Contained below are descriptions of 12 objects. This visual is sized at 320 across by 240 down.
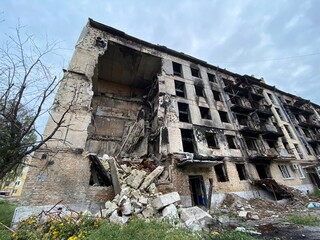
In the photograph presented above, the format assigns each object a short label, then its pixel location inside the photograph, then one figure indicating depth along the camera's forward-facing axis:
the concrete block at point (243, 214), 7.62
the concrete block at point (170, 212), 5.82
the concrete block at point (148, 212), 6.01
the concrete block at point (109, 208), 6.13
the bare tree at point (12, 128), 4.04
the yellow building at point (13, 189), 33.43
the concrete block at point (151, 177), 7.87
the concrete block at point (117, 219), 5.38
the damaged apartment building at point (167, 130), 8.08
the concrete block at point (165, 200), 6.39
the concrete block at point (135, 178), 7.72
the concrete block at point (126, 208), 5.84
